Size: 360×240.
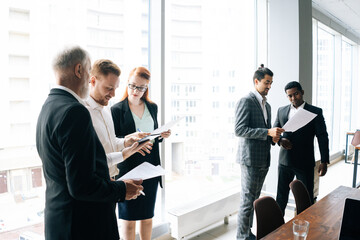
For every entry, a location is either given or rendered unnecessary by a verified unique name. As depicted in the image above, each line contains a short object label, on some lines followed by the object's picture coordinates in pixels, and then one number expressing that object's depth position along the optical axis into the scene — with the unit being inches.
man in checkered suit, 96.3
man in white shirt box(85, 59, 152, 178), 61.1
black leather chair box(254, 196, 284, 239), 61.0
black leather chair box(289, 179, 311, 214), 77.7
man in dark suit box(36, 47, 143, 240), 39.0
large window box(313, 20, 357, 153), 241.6
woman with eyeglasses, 78.7
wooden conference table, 54.3
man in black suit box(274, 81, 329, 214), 104.7
